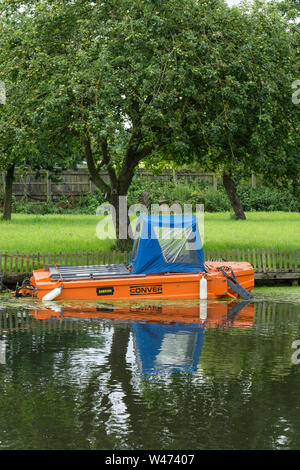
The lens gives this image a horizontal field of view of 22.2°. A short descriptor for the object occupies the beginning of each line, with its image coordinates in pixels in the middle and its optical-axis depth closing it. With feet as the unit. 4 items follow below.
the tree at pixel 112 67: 74.08
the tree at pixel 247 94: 76.69
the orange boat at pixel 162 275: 71.00
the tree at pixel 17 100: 78.18
